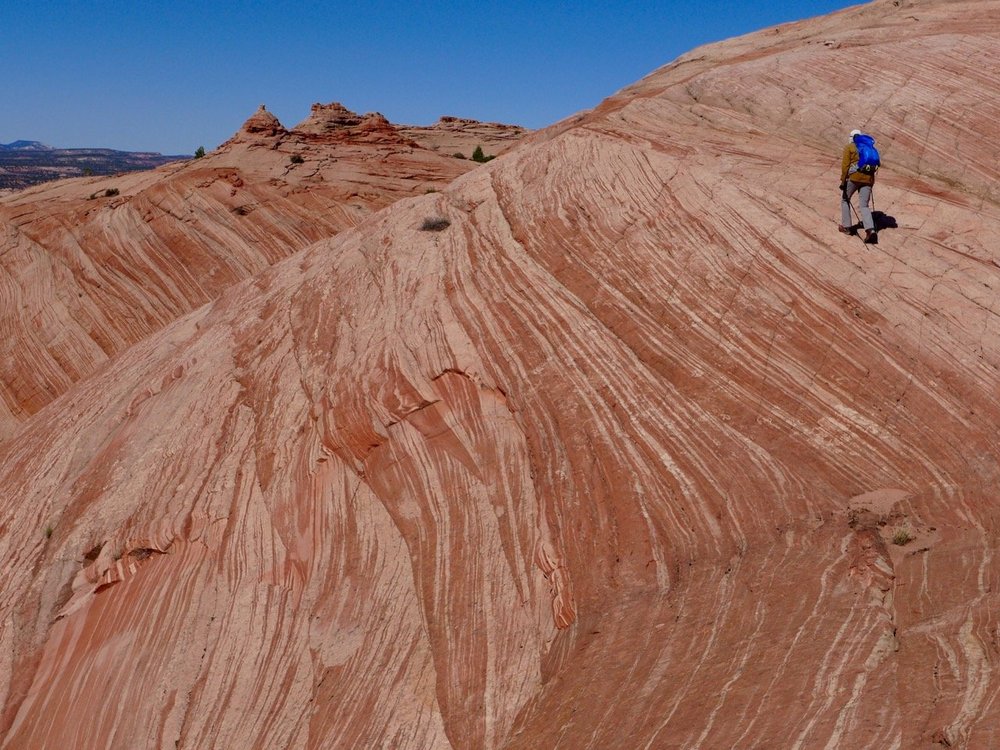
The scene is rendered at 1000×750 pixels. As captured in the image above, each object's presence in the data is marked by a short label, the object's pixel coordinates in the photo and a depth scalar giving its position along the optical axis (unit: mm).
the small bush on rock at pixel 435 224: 18762
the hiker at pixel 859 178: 13984
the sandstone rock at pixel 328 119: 46594
